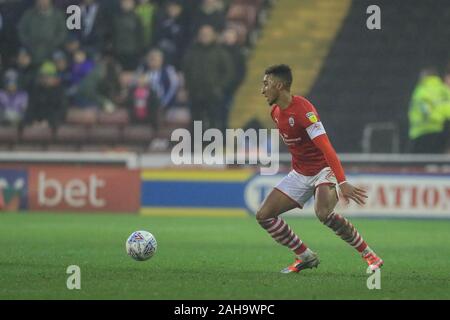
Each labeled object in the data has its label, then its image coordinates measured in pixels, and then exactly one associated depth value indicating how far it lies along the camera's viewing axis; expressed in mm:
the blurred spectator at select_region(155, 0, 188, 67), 21234
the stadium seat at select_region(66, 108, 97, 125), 21453
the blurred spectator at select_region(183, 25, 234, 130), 20250
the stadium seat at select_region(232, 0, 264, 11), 23219
